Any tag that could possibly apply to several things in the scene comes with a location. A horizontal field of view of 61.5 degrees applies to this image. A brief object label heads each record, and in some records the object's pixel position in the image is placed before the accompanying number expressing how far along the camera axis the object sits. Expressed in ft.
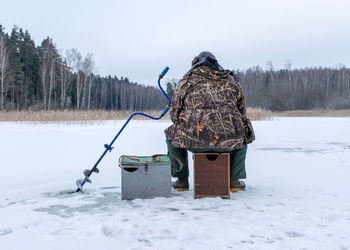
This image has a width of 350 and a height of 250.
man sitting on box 7.35
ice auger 8.17
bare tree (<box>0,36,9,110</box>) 91.04
